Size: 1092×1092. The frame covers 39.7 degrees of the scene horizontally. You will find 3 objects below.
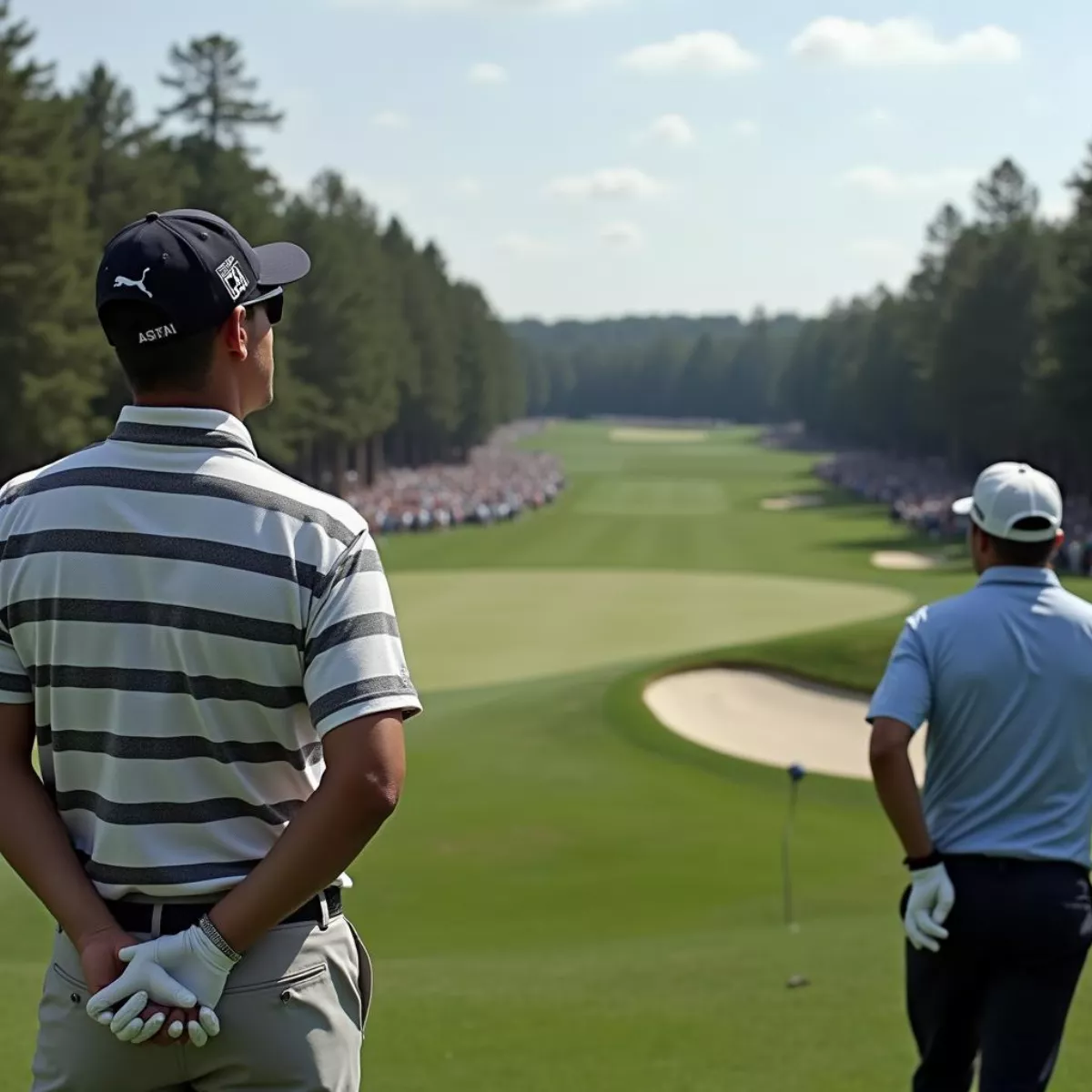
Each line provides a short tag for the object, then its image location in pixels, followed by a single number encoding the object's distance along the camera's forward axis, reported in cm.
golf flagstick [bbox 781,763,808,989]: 1013
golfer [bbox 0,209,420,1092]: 262
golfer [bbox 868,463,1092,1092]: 416
